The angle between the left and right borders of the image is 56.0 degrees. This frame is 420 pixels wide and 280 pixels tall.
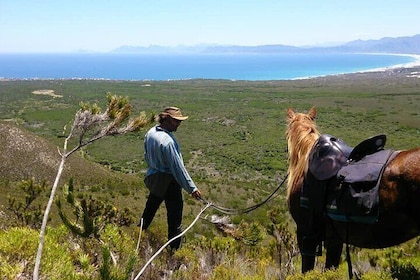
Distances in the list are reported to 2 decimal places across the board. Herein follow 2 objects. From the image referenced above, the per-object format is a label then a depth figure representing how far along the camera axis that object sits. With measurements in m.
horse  2.79
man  4.14
